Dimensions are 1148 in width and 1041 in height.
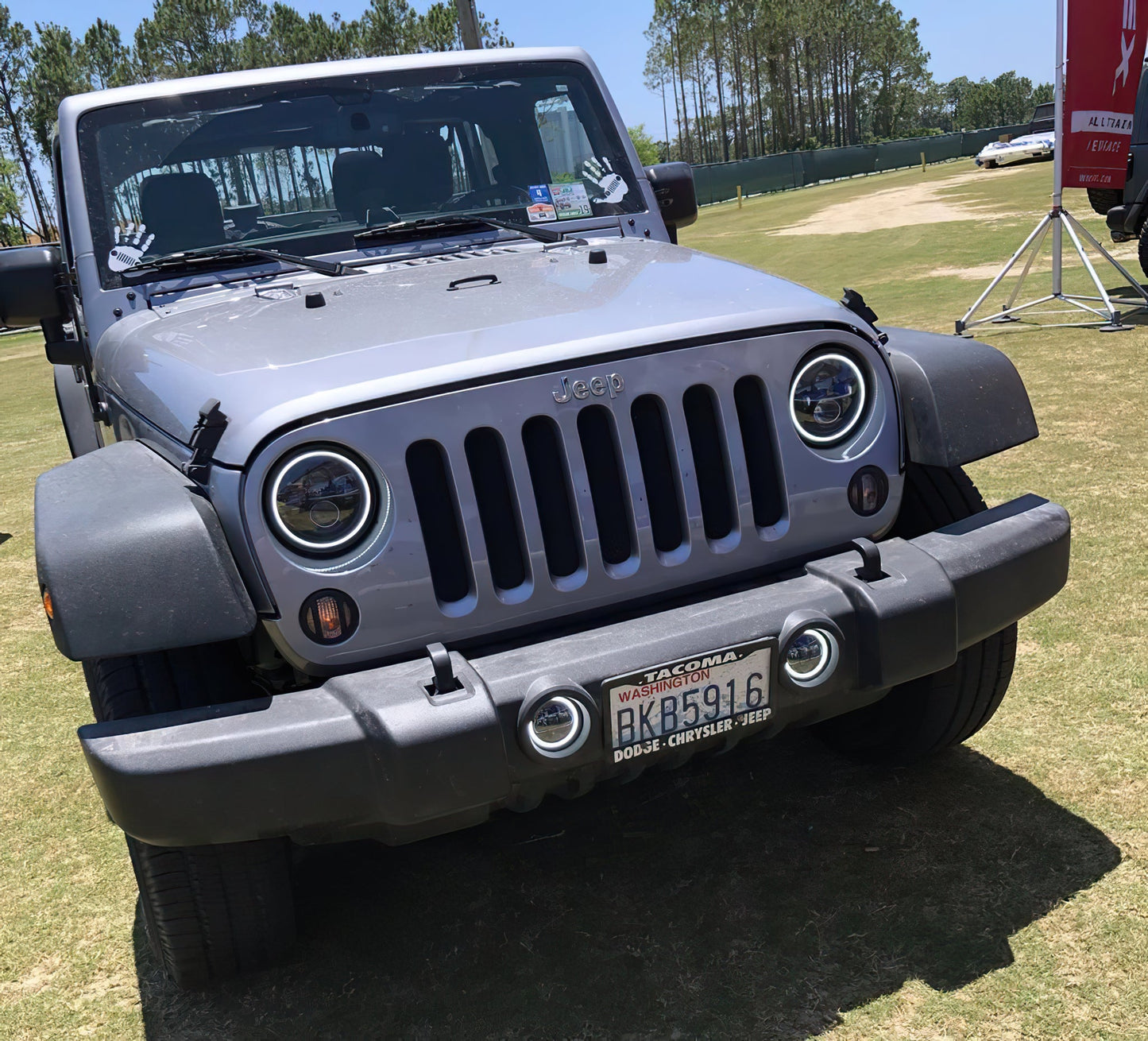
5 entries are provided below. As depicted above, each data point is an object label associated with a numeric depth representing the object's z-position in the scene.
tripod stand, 9.03
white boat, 39.09
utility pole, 16.84
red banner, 8.60
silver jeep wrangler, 2.21
